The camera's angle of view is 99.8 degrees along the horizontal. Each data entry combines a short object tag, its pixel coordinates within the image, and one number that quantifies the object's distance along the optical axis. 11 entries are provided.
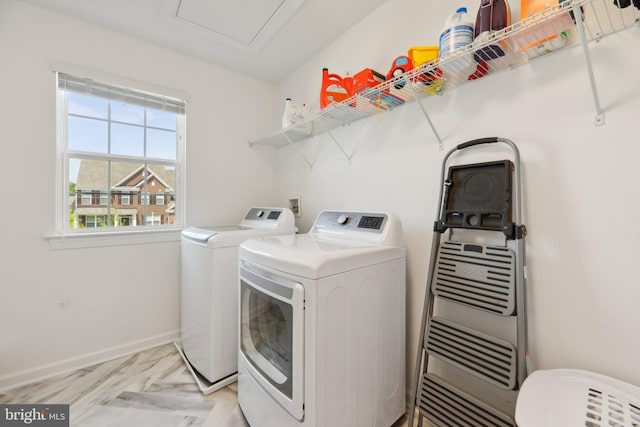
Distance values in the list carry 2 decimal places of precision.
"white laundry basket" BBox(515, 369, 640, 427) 0.76
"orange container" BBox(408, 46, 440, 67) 1.32
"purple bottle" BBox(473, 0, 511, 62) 1.09
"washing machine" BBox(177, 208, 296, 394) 1.74
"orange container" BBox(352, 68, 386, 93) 1.56
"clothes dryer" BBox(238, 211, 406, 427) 1.05
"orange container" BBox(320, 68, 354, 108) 1.77
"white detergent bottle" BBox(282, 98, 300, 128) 2.23
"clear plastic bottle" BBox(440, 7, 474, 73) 1.14
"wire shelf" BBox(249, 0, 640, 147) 0.94
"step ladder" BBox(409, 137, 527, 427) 1.08
